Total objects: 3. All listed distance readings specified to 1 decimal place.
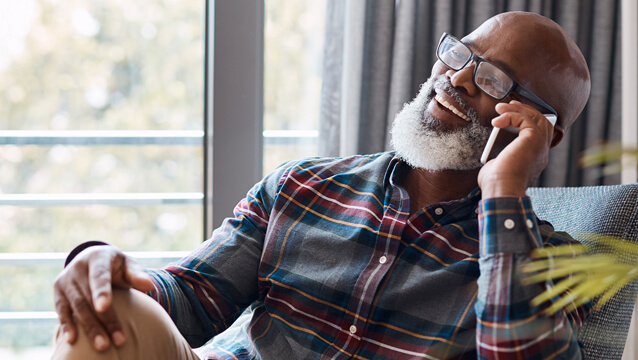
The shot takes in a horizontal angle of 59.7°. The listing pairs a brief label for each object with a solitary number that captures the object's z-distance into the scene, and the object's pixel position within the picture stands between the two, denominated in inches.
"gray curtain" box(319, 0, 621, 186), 73.8
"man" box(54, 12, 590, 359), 37.9
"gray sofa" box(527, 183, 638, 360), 47.6
